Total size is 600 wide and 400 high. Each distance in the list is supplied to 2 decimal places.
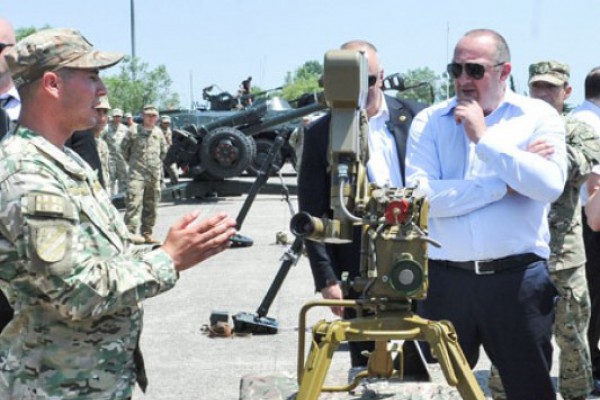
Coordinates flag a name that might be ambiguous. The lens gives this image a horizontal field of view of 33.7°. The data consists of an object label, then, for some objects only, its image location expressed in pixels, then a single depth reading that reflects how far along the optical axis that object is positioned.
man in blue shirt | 3.60
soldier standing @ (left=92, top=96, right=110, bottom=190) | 15.19
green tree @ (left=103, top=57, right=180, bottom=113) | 44.59
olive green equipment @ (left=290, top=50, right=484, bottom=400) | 2.83
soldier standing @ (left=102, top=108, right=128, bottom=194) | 17.19
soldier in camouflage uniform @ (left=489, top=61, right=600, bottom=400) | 4.82
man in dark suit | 4.28
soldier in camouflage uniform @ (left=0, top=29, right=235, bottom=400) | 2.47
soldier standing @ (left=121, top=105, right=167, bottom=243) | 14.25
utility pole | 43.59
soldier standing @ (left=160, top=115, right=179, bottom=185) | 20.20
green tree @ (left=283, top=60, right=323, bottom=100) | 85.26
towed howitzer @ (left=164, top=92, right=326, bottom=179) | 19.27
